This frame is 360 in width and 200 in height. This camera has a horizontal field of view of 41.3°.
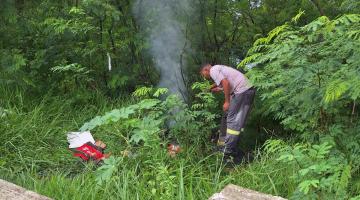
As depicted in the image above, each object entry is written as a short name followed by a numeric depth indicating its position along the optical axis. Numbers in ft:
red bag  18.97
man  20.53
